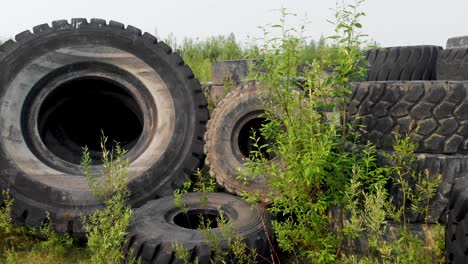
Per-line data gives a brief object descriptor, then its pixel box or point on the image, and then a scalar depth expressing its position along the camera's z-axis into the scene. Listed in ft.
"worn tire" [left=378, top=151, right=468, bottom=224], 8.58
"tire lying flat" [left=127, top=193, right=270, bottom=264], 9.46
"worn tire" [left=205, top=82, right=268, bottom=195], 13.92
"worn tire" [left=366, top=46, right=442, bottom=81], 14.89
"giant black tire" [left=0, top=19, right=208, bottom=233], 12.84
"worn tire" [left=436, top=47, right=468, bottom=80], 13.66
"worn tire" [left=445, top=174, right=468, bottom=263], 6.91
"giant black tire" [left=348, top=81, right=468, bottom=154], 8.80
